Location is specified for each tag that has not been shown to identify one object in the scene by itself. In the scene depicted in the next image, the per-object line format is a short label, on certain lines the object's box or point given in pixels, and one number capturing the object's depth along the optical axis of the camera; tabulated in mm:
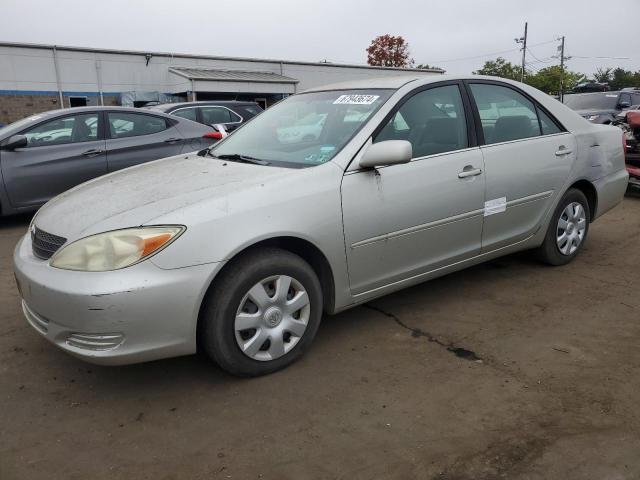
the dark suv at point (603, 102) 12516
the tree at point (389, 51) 59312
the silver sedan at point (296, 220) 2535
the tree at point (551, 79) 58344
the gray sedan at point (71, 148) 6234
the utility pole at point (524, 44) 57269
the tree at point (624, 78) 61625
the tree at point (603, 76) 69750
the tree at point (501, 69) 62531
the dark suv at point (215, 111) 9531
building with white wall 24016
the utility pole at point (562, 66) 55297
